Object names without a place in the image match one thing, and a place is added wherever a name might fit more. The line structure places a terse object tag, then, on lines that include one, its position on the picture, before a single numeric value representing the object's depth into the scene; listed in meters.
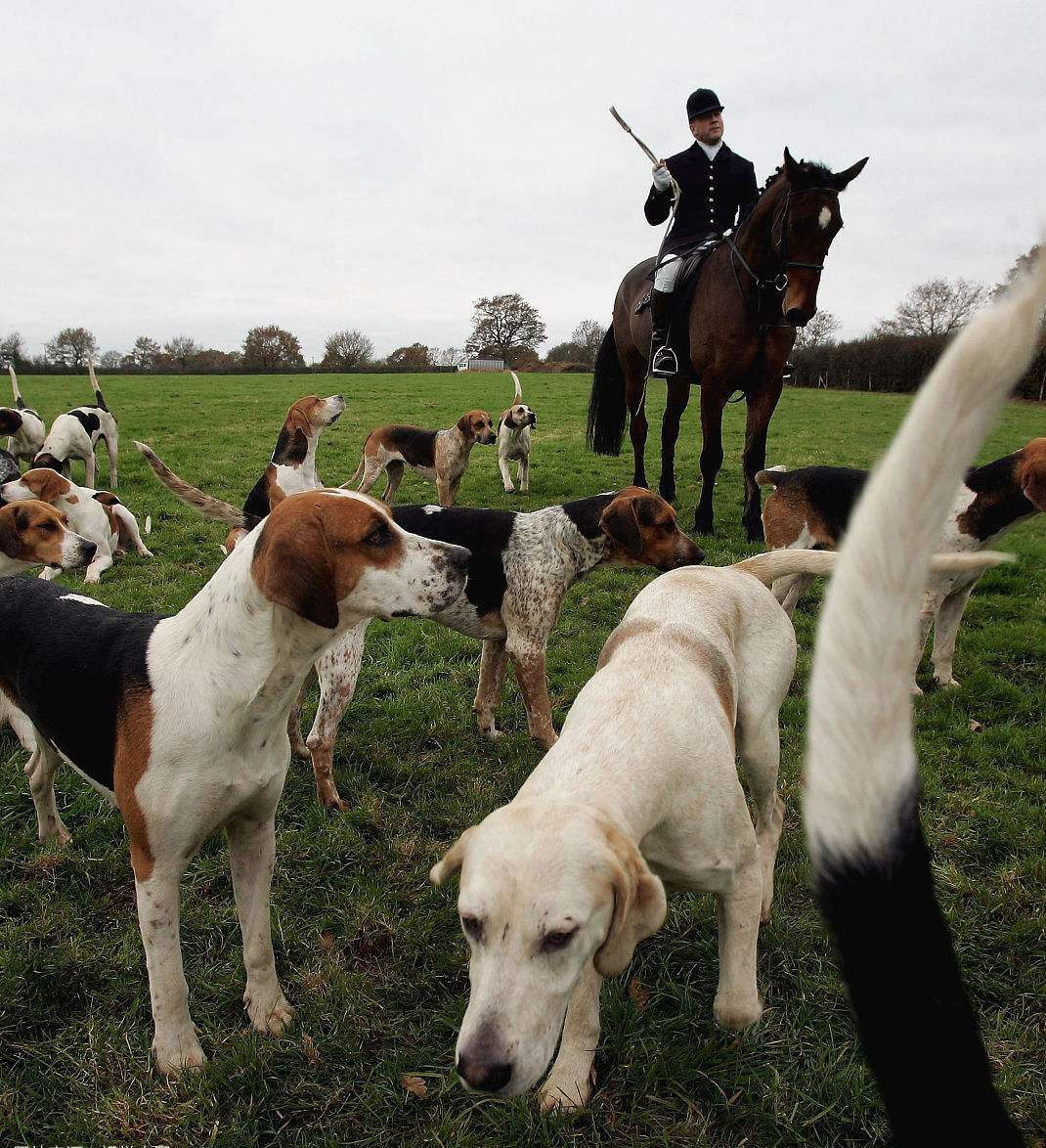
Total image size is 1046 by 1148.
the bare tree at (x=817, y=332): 48.56
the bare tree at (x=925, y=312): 38.69
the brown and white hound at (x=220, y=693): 2.38
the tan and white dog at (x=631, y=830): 1.71
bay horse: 7.11
